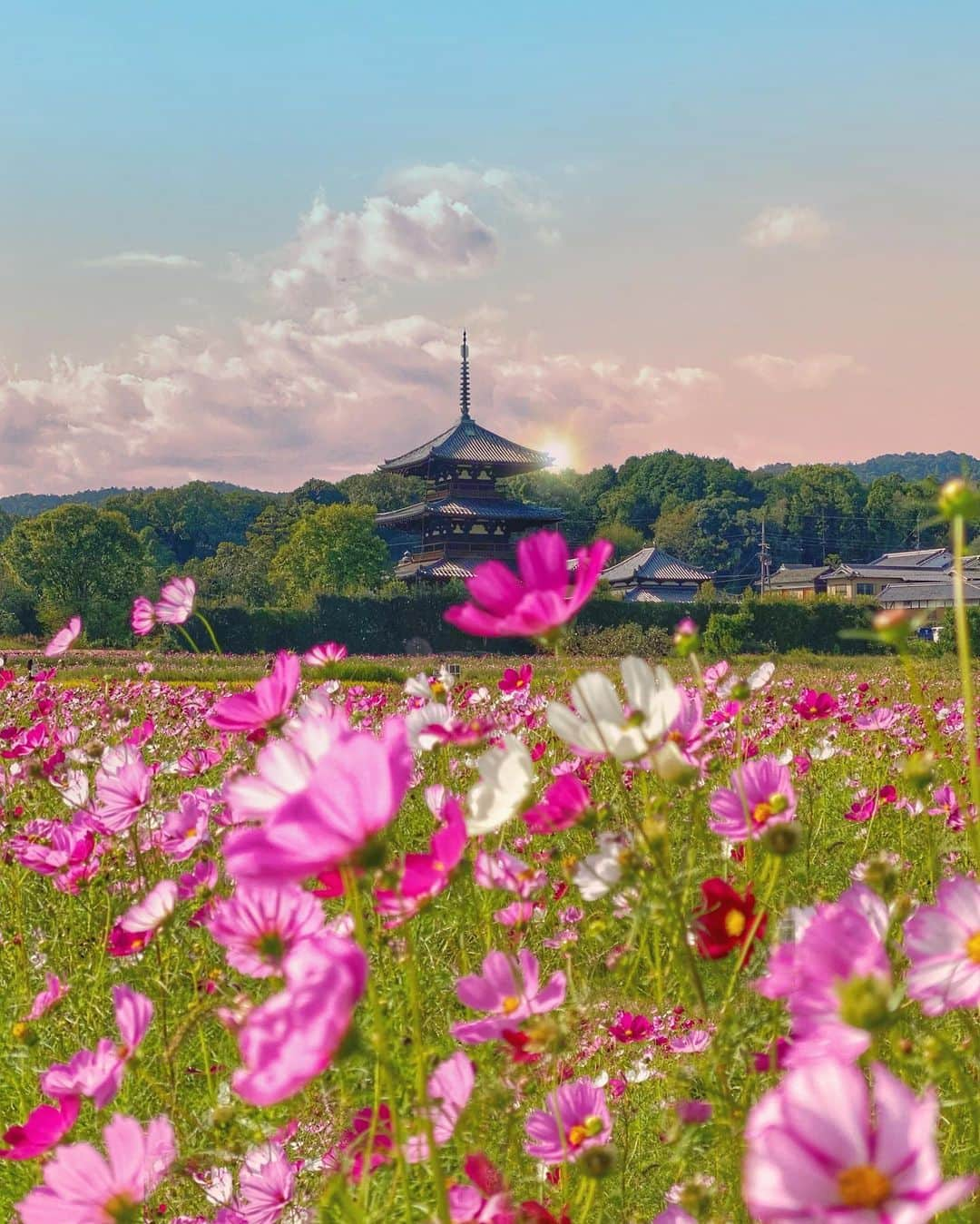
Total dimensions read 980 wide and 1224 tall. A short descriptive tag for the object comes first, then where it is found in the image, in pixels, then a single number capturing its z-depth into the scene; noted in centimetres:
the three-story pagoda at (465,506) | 18909
